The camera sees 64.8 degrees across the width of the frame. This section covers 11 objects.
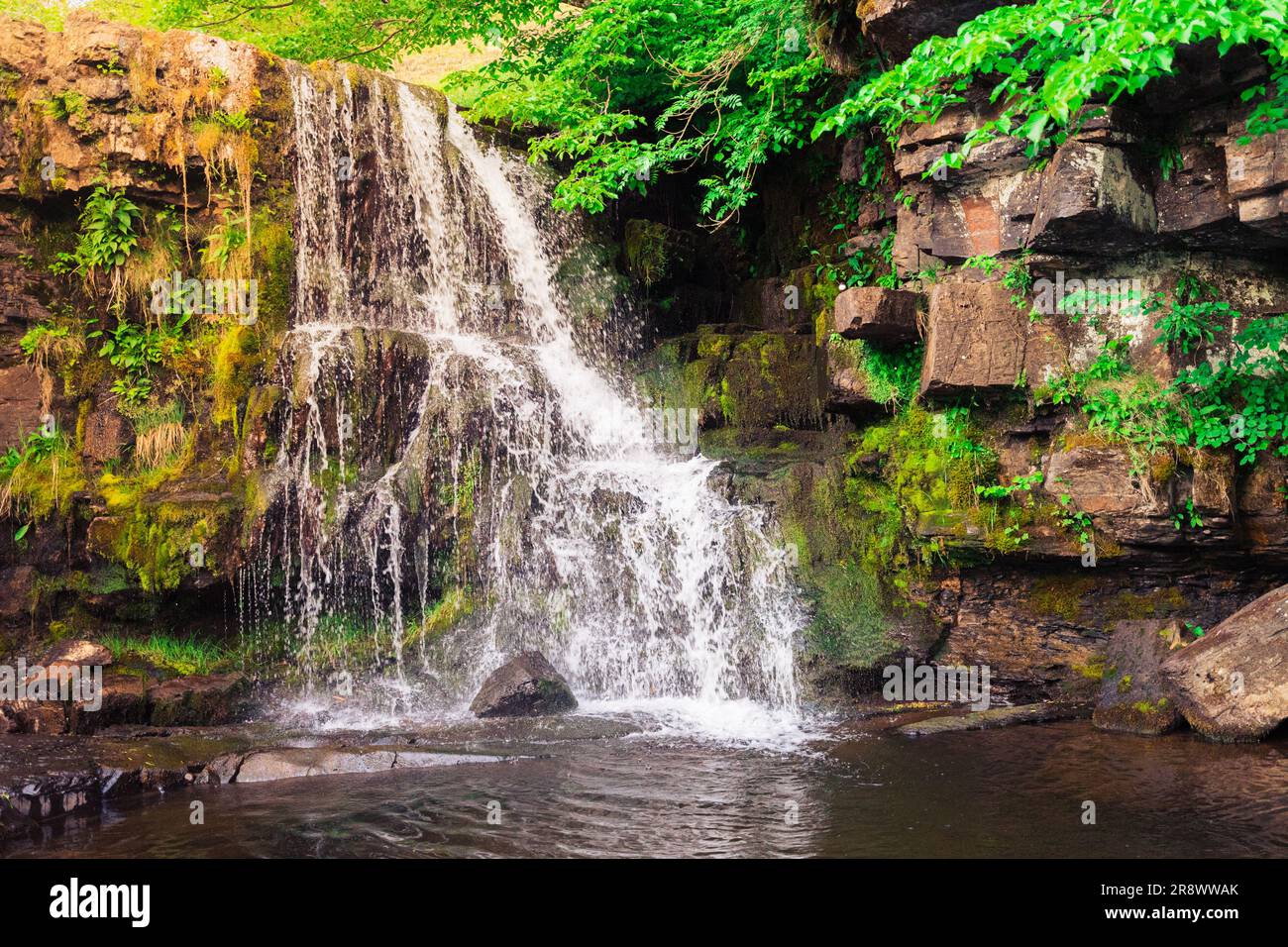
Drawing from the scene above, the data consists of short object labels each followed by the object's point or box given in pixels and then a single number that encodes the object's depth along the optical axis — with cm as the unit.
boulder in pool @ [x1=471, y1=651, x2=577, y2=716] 909
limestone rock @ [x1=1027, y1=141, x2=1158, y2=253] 878
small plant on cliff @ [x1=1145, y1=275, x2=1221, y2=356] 902
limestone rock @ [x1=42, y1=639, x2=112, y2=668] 885
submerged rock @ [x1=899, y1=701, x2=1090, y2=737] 850
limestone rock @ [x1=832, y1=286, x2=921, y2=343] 1016
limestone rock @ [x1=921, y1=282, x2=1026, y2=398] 962
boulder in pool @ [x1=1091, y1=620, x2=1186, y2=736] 801
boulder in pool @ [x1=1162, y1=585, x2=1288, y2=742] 743
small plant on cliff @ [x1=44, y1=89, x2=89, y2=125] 1084
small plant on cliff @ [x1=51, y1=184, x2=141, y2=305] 1089
